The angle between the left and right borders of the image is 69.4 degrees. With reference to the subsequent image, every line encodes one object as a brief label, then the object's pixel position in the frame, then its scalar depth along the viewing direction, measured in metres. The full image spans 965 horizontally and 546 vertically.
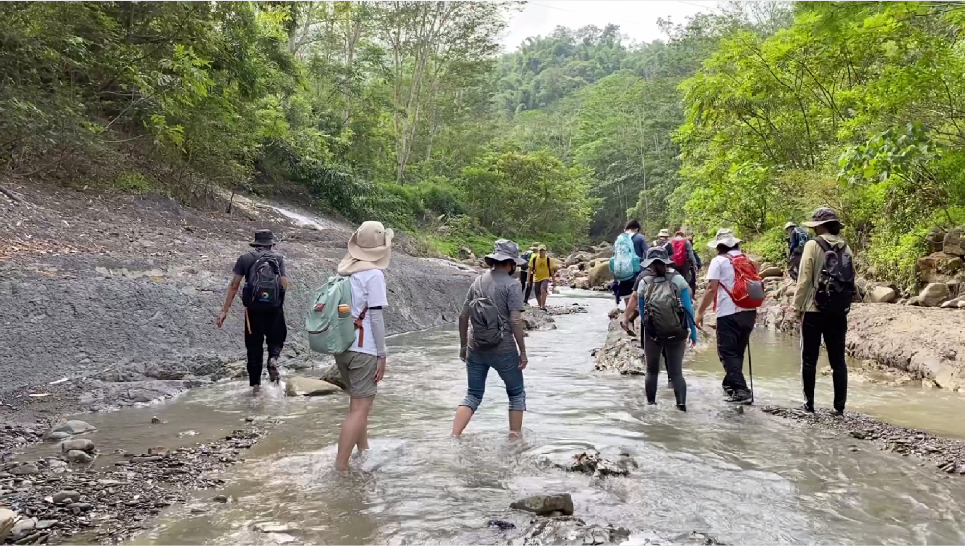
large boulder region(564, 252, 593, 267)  38.38
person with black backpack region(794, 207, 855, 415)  6.20
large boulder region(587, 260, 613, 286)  27.94
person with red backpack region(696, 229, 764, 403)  6.74
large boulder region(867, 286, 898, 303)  12.88
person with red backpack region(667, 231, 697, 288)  11.00
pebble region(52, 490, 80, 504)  3.96
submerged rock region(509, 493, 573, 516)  4.05
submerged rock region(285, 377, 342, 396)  7.57
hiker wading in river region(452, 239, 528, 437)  5.58
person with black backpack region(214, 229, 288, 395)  7.19
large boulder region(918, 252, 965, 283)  11.91
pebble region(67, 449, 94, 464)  4.81
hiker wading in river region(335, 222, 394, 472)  4.75
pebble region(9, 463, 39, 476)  4.45
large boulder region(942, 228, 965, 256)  11.95
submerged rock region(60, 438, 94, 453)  4.97
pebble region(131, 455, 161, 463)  4.92
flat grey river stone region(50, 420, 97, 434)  5.52
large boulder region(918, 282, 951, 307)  11.59
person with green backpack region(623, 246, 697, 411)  6.59
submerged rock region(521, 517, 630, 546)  3.66
